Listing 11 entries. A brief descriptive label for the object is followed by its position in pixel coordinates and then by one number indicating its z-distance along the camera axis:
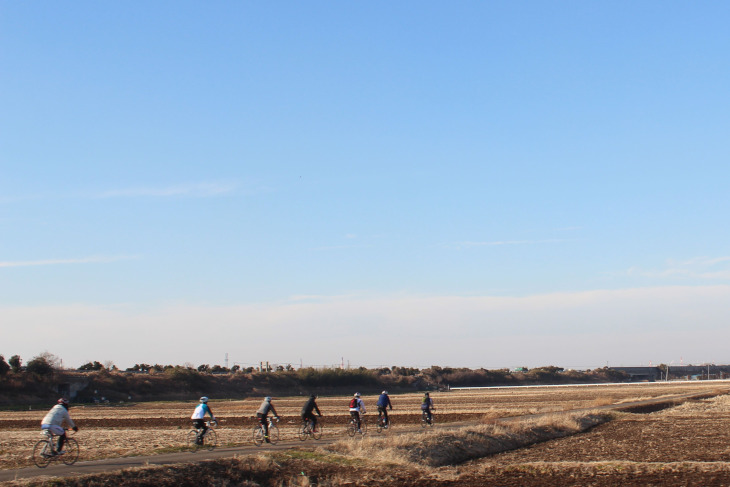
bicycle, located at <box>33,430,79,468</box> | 22.39
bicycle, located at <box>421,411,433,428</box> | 38.10
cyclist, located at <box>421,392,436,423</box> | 38.00
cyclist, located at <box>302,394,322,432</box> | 30.81
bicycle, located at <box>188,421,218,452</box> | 27.17
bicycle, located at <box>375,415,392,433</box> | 34.92
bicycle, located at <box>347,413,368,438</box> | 32.00
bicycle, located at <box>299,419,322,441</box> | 31.11
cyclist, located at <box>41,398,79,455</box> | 22.45
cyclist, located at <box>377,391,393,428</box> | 35.12
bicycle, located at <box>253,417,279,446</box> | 29.17
